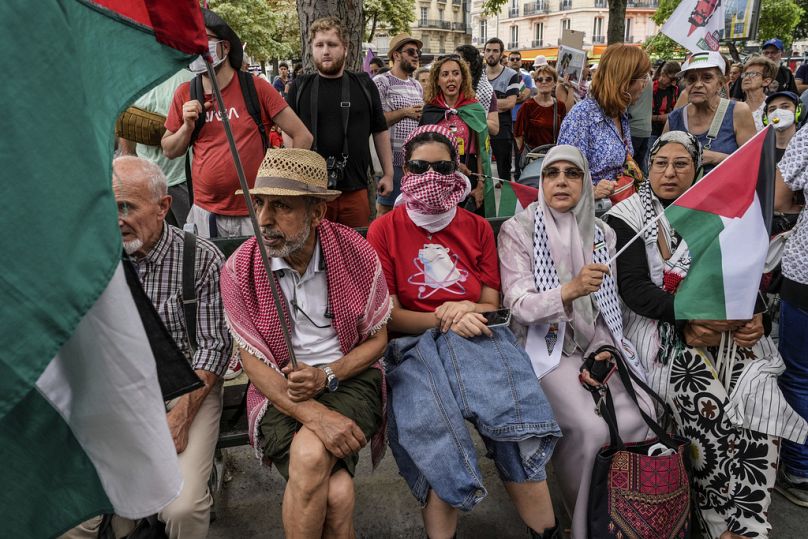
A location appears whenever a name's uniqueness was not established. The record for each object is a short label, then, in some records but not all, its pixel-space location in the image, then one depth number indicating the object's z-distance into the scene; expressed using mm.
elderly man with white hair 2369
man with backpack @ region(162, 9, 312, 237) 3623
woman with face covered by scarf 2318
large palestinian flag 963
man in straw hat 2199
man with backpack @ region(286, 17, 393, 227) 4133
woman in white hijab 2555
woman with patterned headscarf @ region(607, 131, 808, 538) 2479
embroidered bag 2334
